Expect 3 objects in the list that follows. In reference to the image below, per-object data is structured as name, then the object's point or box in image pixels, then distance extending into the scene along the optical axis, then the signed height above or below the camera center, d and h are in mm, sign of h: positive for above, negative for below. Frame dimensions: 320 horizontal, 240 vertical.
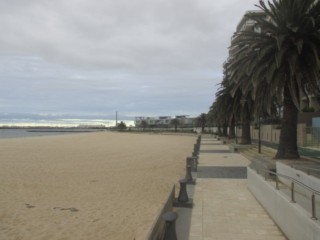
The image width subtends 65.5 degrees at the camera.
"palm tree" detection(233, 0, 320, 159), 9454 +2810
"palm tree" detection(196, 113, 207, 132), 82026 +1673
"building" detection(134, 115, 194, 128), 113724 +159
